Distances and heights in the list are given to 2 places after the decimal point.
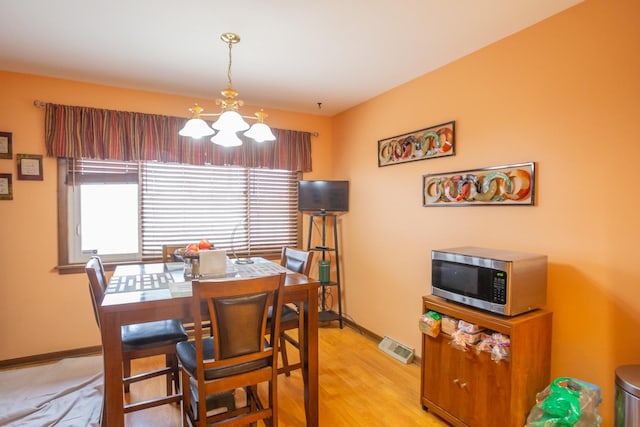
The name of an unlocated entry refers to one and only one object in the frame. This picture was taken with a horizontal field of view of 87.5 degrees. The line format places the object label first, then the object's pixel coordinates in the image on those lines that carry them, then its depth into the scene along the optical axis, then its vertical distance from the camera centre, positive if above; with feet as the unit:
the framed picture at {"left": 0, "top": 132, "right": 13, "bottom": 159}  9.28 +1.64
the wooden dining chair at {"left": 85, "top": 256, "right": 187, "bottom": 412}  6.14 -2.60
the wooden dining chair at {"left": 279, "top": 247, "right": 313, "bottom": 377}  7.61 -2.57
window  10.24 -0.10
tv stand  12.64 -1.76
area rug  7.03 -4.51
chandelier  6.63 +1.67
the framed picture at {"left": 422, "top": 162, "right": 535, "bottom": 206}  7.04 +0.52
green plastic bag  5.23 -3.14
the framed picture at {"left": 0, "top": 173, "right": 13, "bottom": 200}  9.29 +0.48
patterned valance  9.74 +2.08
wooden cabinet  5.78 -3.11
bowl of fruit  7.07 -0.95
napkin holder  7.06 -1.19
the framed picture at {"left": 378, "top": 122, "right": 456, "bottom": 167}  8.76 +1.82
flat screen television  12.72 +0.43
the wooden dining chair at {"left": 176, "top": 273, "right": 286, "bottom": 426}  5.13 -2.27
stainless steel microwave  5.89 -1.34
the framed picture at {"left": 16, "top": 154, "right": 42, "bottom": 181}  9.46 +1.09
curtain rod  9.52 +2.89
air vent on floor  9.77 -4.35
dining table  5.32 -1.69
